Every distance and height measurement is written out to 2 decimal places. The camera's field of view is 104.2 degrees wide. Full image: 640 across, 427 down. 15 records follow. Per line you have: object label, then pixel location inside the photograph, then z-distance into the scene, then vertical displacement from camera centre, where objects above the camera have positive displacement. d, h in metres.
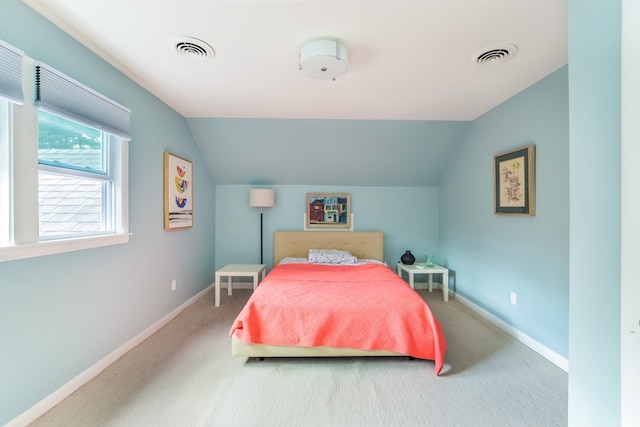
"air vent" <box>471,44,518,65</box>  1.69 +1.12
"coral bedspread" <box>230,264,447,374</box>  1.91 -0.86
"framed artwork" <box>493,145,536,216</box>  2.21 +0.30
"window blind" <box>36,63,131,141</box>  1.43 +0.73
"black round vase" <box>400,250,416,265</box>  3.65 -0.67
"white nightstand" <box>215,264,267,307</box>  3.10 -0.75
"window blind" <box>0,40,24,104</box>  1.23 +0.71
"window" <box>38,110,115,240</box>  1.52 +0.24
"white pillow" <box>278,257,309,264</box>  3.39 -0.66
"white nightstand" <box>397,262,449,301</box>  3.33 -0.78
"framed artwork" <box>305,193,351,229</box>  3.97 +0.05
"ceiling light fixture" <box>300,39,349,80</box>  1.60 +1.01
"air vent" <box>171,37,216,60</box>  1.63 +1.13
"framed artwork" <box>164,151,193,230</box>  2.62 +0.24
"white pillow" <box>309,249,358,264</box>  3.43 -0.62
